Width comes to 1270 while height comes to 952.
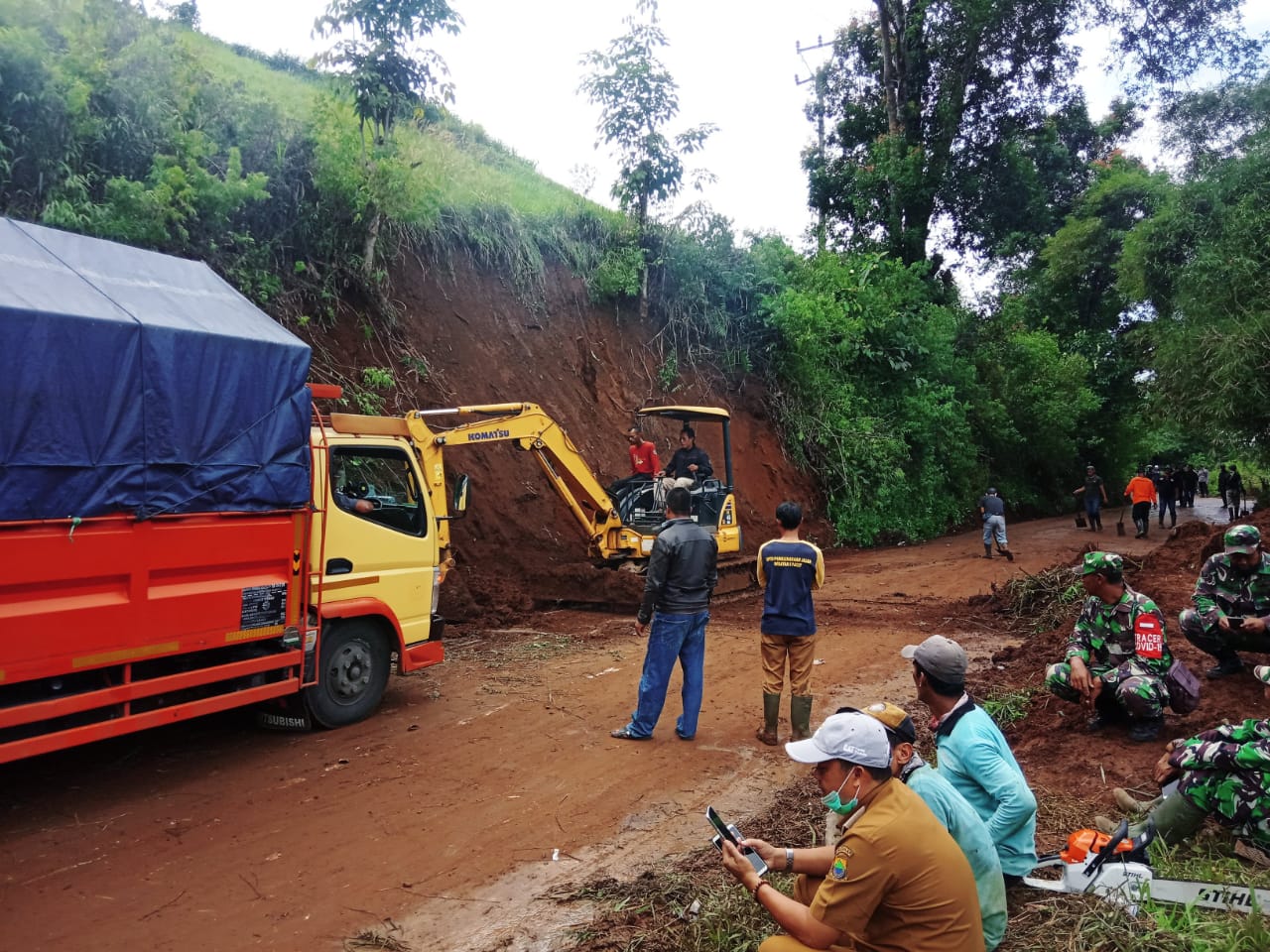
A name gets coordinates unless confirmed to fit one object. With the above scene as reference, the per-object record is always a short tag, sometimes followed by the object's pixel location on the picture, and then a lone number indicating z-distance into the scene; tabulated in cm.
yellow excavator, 834
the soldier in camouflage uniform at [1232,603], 613
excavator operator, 1289
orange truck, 465
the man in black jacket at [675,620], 662
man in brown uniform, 267
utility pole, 2998
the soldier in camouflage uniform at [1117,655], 568
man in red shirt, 1314
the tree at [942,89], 2608
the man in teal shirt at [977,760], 358
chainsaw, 349
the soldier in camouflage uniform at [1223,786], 402
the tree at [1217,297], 1587
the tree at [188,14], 1452
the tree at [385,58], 1166
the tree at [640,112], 1770
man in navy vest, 654
